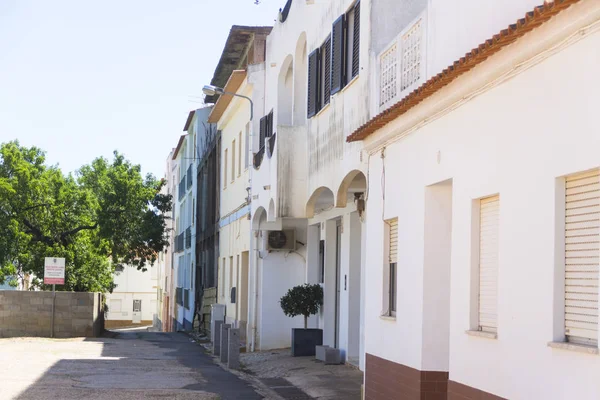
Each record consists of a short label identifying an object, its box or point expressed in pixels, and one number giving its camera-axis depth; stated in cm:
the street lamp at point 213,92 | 2527
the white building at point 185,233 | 4610
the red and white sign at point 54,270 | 3102
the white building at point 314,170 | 1575
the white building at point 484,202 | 744
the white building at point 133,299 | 7819
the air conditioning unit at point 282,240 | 2423
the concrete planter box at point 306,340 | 2139
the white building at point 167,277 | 6162
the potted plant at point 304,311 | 2136
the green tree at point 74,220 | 3669
